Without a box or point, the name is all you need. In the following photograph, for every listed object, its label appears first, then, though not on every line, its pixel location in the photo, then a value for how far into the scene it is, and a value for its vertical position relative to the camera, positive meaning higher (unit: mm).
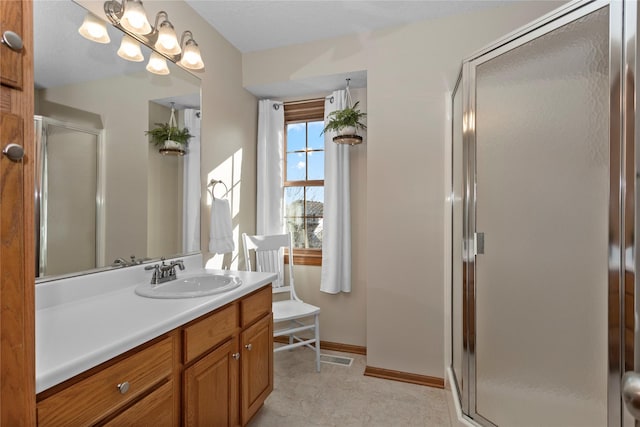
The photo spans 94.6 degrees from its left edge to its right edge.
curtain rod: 2722 +1028
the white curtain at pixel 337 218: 2498 -42
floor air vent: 2367 -1204
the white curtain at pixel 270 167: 2713 +423
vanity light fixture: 1467 +972
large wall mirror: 1183 +271
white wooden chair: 2230 -597
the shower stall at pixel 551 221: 913 -31
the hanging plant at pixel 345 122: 2260 +700
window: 2730 +339
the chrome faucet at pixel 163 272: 1512 -311
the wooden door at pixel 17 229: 513 -29
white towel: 2092 -112
